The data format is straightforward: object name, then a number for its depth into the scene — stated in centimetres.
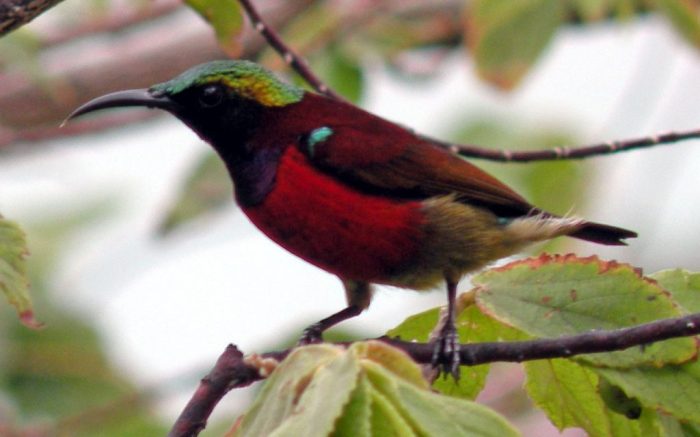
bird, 650
